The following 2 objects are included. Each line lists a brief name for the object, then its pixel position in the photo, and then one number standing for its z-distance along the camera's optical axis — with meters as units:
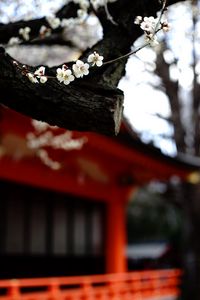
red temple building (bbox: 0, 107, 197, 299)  9.62
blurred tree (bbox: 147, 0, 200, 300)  10.80
